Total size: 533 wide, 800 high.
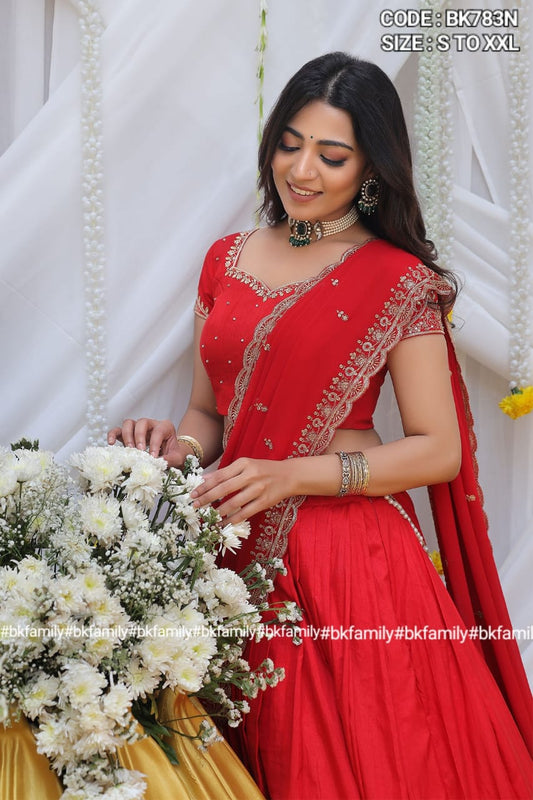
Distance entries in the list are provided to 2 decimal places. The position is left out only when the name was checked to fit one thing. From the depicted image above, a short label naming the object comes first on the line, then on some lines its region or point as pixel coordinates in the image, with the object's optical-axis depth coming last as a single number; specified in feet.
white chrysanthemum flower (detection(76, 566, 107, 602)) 8.57
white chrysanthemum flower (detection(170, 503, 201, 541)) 9.01
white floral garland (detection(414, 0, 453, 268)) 11.11
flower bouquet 8.50
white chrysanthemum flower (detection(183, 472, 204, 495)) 9.08
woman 9.42
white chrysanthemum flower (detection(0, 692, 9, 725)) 8.48
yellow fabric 8.75
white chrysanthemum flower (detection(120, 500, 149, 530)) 8.86
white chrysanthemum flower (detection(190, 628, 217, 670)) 8.68
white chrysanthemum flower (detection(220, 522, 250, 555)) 9.05
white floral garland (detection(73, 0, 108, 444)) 10.61
